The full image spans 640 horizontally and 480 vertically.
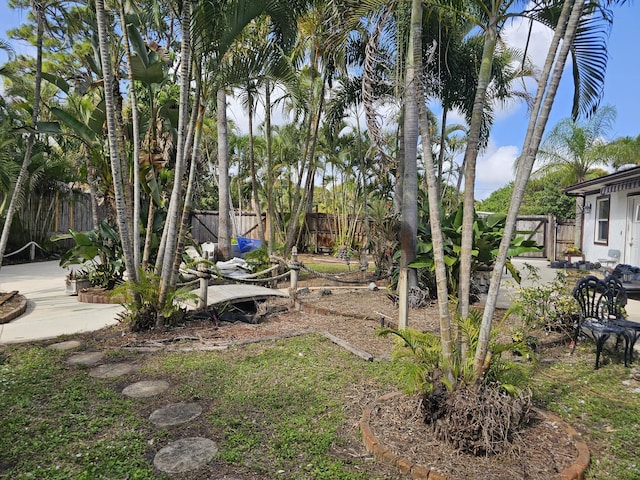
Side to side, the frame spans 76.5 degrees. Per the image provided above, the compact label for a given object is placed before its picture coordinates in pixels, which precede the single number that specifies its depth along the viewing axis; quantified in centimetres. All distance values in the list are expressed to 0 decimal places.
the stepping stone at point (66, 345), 482
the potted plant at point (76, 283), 794
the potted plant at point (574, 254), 1401
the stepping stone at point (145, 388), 358
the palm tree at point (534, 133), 237
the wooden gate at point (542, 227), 1872
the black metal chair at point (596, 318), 418
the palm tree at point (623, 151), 1750
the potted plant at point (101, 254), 758
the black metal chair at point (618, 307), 436
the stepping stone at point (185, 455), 252
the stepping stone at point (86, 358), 434
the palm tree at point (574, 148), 1777
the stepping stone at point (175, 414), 309
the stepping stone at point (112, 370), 401
